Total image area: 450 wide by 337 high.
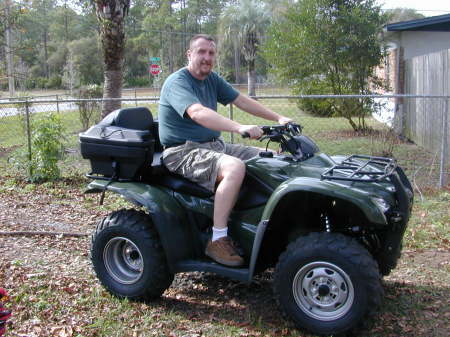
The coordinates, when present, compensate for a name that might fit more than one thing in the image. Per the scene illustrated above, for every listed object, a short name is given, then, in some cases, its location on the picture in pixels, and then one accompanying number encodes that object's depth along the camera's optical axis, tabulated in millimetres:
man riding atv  3824
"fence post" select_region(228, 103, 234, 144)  8305
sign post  31016
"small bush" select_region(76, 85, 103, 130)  15234
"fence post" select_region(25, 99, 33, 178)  8969
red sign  30986
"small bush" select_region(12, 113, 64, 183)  8828
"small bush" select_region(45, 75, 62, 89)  55438
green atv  3486
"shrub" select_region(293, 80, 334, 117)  15914
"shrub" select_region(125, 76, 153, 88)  58544
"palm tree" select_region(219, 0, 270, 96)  42906
